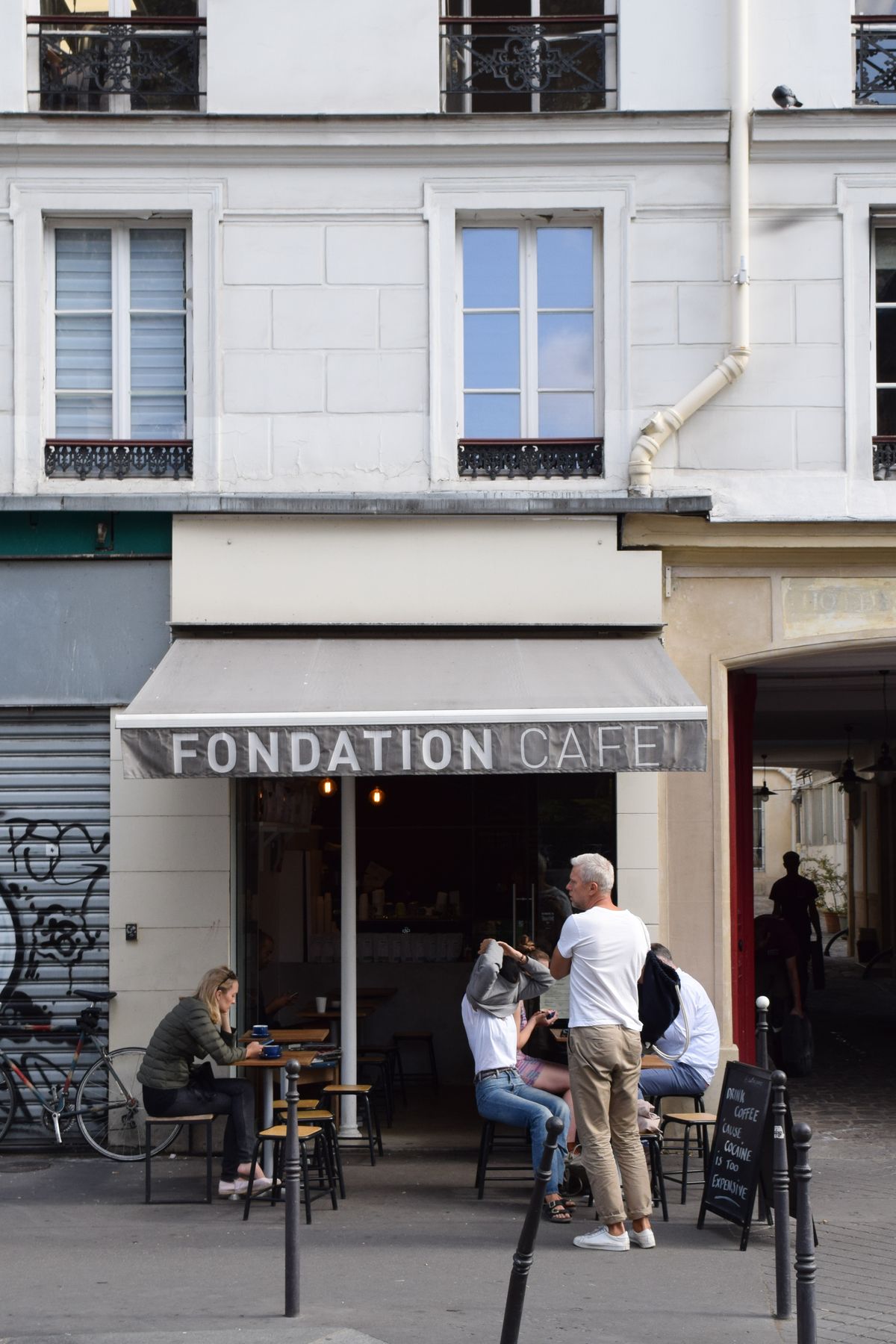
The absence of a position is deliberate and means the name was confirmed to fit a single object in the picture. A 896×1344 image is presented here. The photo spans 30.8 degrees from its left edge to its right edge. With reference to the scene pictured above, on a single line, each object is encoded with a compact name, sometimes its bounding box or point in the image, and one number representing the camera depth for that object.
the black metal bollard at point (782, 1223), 6.68
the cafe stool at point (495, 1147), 9.40
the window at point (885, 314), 11.40
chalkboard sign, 8.12
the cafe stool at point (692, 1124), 9.20
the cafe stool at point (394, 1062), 12.19
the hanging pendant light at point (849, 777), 23.03
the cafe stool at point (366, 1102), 10.30
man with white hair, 8.12
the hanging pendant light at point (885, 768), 20.73
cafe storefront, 9.48
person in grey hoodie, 8.91
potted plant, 37.69
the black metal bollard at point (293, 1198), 6.73
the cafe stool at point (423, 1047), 12.80
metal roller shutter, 10.98
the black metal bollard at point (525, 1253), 5.72
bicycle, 10.73
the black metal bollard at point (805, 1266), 6.00
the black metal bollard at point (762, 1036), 8.45
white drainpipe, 10.93
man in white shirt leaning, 9.41
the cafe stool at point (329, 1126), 9.20
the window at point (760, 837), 54.14
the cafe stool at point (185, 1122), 9.41
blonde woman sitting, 9.38
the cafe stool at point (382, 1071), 11.62
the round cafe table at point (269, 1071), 9.51
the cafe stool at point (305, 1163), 8.90
